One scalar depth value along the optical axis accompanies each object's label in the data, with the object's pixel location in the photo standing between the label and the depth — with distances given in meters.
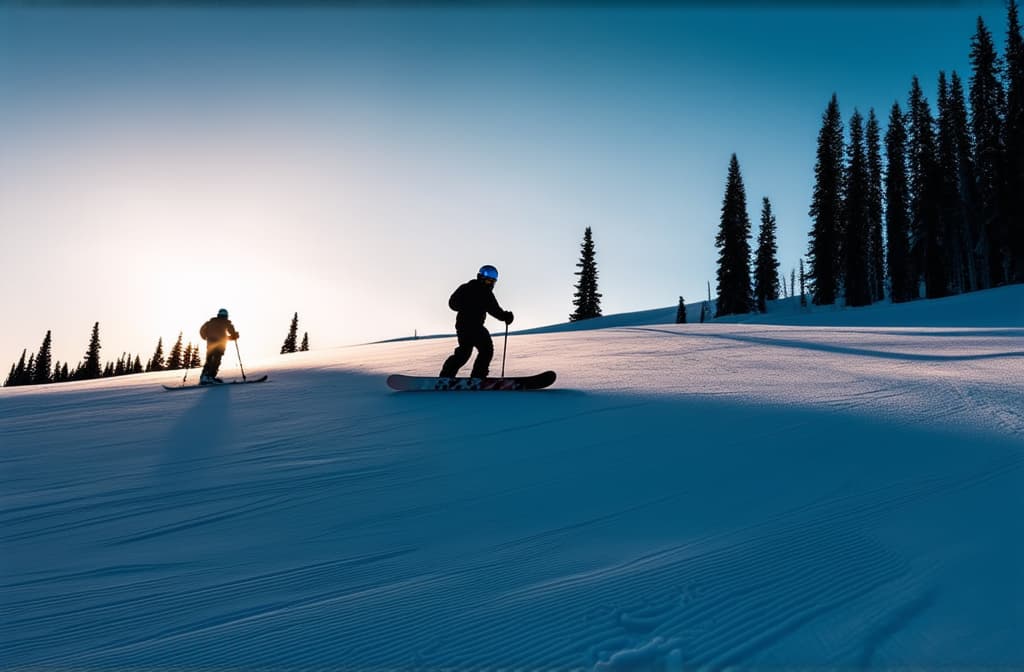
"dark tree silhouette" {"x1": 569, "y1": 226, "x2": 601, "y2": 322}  57.47
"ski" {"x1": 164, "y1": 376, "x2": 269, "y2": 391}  11.52
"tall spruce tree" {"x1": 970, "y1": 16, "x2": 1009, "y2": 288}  40.88
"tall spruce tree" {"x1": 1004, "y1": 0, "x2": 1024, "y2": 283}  38.00
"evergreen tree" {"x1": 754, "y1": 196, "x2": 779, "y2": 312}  56.62
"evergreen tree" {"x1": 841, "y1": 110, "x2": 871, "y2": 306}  47.06
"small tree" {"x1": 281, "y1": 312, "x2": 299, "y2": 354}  94.56
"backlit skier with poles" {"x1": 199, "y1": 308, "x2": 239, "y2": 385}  12.32
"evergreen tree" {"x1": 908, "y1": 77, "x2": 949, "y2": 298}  47.44
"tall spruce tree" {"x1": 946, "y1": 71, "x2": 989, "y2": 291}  44.50
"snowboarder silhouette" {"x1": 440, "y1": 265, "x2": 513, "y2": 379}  9.41
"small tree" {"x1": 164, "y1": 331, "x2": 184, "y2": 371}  98.94
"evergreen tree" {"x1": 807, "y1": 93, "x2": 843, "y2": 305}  48.31
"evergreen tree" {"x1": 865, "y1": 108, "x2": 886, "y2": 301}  55.62
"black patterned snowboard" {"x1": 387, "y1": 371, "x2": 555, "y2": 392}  9.20
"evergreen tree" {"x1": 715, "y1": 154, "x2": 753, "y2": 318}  50.34
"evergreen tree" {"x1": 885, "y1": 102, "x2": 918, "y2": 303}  51.06
